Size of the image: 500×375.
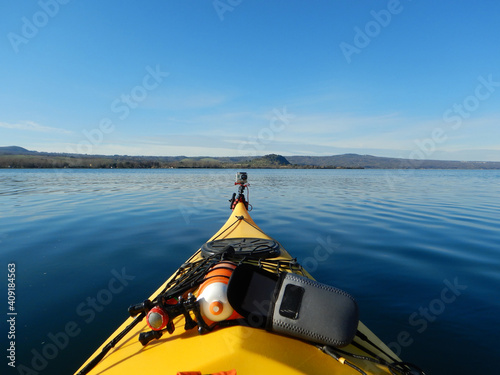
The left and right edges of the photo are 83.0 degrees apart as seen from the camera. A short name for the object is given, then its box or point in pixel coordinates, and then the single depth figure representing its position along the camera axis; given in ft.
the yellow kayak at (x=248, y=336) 7.04
